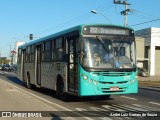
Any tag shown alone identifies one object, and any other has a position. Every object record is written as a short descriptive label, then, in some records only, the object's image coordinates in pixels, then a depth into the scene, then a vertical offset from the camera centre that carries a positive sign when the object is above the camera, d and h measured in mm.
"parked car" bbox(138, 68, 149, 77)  68431 -1571
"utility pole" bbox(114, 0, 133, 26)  48750 +7305
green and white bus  14094 +119
